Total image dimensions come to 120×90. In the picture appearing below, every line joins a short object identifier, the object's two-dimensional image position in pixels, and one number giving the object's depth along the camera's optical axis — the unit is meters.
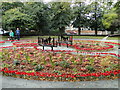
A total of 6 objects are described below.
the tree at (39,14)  26.76
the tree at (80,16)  31.05
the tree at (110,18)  24.78
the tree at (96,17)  31.79
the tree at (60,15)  29.78
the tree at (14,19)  21.30
